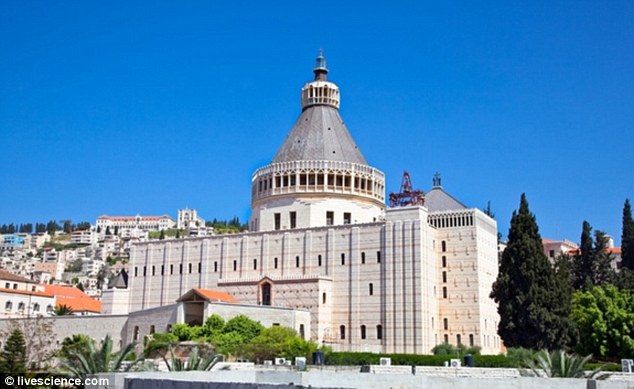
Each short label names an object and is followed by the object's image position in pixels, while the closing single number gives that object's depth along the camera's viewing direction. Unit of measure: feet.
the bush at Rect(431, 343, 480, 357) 161.49
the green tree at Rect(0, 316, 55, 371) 165.68
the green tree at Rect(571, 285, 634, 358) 156.56
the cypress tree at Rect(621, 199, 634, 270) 239.91
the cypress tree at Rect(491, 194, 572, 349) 154.71
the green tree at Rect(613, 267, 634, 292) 201.98
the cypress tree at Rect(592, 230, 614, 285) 221.87
